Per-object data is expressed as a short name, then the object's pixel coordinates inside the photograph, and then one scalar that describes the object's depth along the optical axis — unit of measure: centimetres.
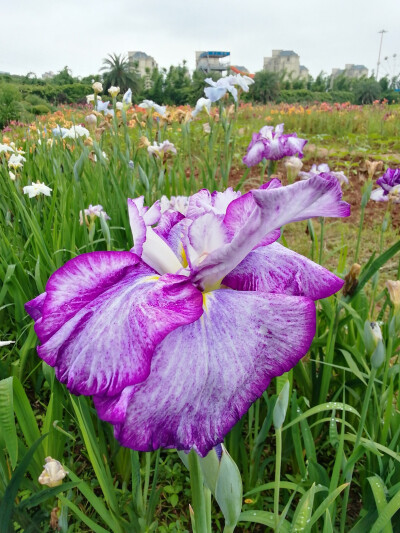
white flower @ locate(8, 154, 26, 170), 277
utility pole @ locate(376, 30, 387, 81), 3612
